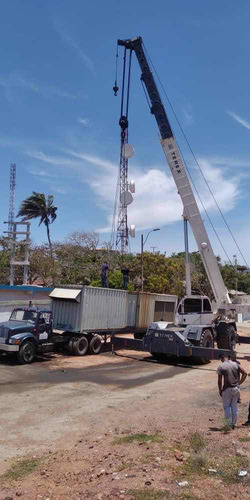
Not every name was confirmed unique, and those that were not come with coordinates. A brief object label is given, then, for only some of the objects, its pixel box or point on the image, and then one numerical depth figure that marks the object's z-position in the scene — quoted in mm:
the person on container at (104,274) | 27078
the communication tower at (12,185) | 51250
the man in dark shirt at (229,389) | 9242
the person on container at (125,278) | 27188
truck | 17672
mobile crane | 22031
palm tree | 52031
